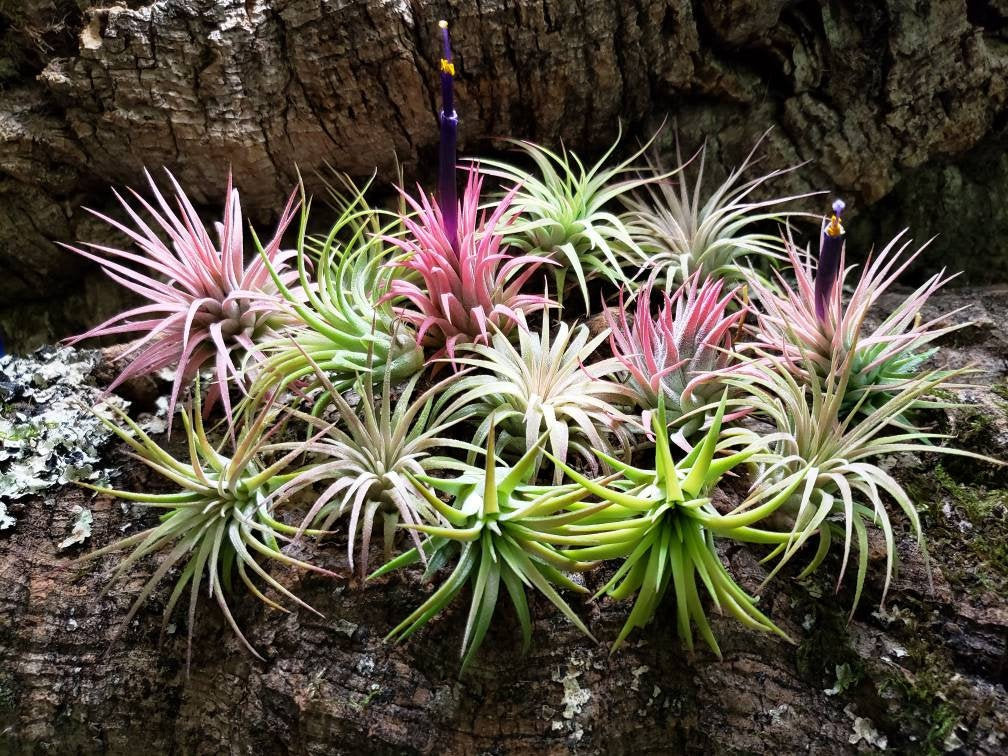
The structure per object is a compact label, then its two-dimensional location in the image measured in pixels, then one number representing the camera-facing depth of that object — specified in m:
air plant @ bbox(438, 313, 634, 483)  0.34
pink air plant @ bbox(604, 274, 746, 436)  0.35
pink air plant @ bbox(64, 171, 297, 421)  0.36
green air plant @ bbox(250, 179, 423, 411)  0.36
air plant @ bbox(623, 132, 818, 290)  0.40
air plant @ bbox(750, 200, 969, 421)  0.35
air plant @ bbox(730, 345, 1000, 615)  0.32
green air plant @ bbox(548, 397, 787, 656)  0.31
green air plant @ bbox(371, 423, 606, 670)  0.31
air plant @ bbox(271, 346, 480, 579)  0.33
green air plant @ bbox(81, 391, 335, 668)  0.33
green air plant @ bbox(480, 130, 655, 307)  0.39
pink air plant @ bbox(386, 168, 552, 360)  0.36
